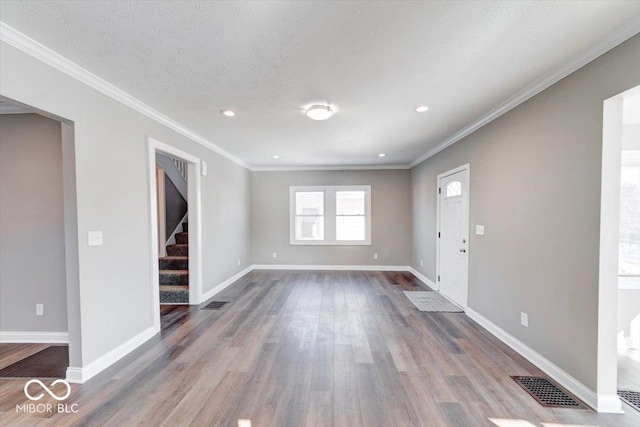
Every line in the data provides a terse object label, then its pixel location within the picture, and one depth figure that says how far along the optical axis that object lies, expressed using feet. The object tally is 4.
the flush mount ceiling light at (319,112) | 9.32
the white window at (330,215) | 21.68
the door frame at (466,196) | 12.05
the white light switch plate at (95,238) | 7.43
